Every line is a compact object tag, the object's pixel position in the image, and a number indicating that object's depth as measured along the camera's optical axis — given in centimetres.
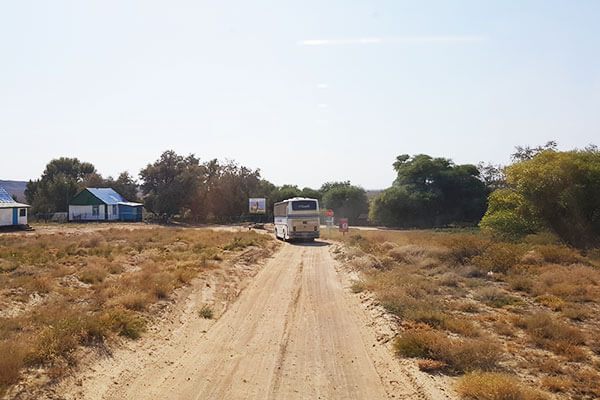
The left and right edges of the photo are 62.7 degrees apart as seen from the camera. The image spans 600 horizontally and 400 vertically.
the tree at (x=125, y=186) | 10594
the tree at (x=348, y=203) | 9888
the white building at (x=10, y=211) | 6028
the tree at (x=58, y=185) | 9750
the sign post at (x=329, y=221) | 4660
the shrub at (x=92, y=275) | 1797
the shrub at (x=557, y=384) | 779
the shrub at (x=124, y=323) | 1074
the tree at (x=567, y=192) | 2902
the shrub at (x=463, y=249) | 2498
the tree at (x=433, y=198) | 7965
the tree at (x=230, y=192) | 9550
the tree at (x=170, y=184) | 8962
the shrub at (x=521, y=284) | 1806
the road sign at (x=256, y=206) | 7750
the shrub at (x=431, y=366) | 864
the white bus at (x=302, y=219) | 4303
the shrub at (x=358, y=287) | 1714
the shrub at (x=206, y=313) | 1341
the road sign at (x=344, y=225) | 4603
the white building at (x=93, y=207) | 8519
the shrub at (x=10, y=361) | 718
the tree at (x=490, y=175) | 8906
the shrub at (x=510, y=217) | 3294
